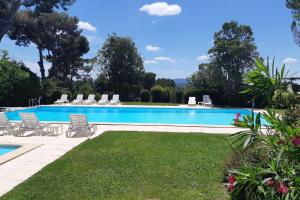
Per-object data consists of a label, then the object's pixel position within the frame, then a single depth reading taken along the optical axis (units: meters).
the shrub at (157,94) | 19.17
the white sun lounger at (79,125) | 7.75
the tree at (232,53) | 16.80
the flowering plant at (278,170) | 1.67
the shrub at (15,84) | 14.14
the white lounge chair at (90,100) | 17.46
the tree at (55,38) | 20.85
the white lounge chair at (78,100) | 17.33
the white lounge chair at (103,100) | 17.42
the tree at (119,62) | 21.05
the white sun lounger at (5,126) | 7.76
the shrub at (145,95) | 19.28
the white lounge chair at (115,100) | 17.23
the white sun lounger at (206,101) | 16.91
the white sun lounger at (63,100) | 17.33
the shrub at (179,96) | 19.09
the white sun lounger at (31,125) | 7.75
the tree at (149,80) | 23.03
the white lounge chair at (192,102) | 16.71
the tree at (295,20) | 14.68
